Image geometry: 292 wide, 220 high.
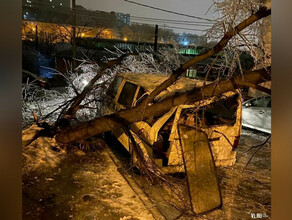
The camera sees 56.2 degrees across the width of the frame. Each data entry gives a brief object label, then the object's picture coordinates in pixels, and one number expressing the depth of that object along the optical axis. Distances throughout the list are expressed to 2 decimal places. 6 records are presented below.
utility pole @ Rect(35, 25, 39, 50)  26.85
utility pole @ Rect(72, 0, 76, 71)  17.62
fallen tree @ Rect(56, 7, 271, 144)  3.75
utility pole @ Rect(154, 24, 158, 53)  22.98
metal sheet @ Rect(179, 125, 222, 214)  4.62
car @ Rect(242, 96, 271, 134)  9.09
